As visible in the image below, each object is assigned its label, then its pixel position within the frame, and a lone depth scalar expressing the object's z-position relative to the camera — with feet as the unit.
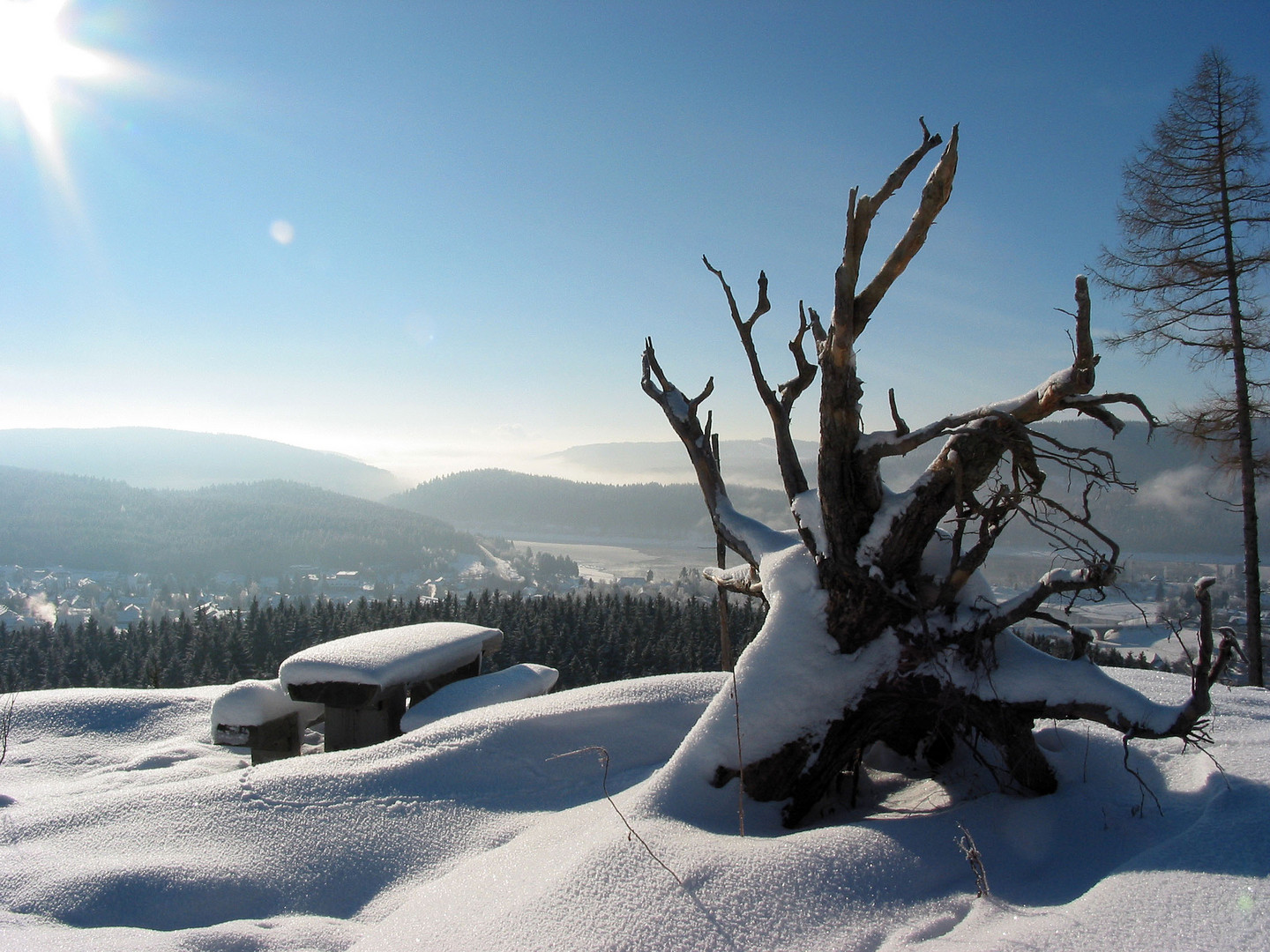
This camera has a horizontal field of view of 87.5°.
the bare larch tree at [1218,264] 34.12
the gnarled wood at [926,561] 13.23
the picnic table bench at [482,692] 22.79
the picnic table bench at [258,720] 24.39
